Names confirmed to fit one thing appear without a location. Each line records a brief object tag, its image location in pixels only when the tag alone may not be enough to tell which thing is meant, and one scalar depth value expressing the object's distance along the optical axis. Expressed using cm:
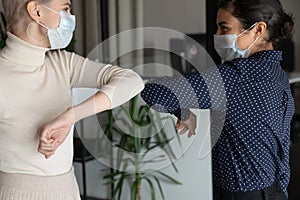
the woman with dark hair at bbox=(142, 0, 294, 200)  123
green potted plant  259
